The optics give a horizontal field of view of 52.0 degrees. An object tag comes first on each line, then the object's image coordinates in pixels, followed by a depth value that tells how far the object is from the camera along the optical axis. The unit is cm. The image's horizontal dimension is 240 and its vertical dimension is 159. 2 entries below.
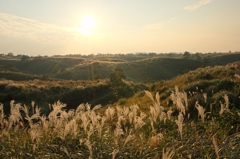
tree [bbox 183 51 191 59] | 12262
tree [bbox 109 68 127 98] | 2955
